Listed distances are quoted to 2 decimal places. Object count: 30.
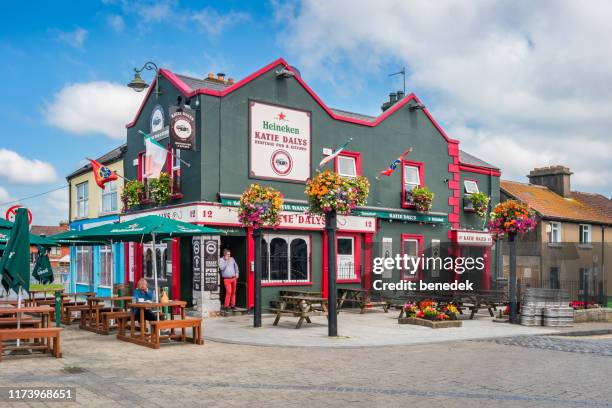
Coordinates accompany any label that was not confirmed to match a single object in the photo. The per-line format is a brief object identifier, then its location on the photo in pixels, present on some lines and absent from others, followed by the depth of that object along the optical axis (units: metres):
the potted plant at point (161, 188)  19.12
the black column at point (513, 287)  17.06
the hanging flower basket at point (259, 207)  15.51
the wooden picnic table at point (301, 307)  15.54
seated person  13.64
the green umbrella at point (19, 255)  11.19
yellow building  23.53
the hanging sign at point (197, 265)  17.86
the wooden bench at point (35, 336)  10.40
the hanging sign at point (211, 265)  17.83
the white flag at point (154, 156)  19.17
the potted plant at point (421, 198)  22.64
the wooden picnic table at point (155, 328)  12.03
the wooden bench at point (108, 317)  13.30
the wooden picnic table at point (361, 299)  19.45
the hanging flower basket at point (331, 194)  13.95
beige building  19.61
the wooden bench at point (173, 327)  11.98
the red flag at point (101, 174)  21.23
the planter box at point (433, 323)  15.70
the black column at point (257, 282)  15.47
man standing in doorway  18.14
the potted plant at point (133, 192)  20.83
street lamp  18.39
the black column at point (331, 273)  13.98
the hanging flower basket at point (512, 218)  17.14
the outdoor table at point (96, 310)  14.45
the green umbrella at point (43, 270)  19.28
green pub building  18.28
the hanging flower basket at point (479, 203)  24.84
